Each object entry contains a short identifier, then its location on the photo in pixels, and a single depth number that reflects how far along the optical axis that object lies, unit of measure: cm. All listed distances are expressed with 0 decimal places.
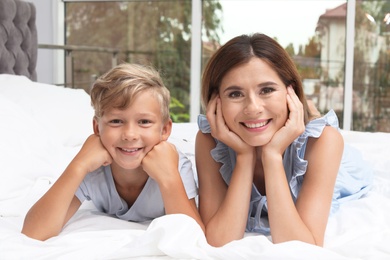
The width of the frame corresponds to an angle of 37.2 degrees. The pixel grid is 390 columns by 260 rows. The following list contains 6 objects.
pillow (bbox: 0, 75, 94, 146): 263
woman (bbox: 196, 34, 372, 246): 140
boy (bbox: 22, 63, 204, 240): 143
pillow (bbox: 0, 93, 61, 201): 191
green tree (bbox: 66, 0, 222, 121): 511
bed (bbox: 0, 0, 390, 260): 118
